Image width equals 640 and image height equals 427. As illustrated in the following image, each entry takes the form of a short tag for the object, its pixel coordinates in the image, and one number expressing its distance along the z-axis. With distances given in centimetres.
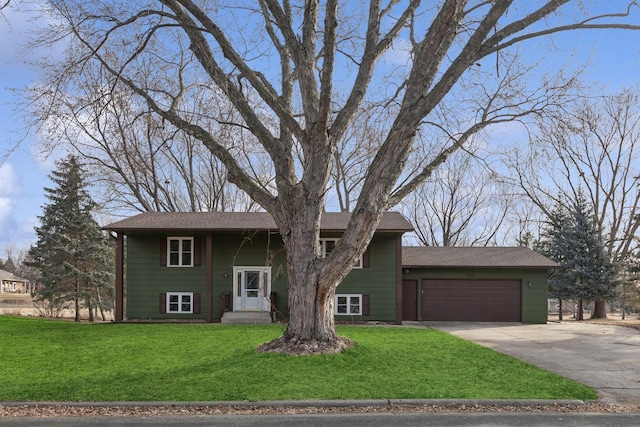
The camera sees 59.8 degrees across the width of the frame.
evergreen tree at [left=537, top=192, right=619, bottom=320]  2838
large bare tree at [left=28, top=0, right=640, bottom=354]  1048
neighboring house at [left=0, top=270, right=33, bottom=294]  6739
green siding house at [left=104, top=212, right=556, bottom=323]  2112
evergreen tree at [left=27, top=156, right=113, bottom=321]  3138
